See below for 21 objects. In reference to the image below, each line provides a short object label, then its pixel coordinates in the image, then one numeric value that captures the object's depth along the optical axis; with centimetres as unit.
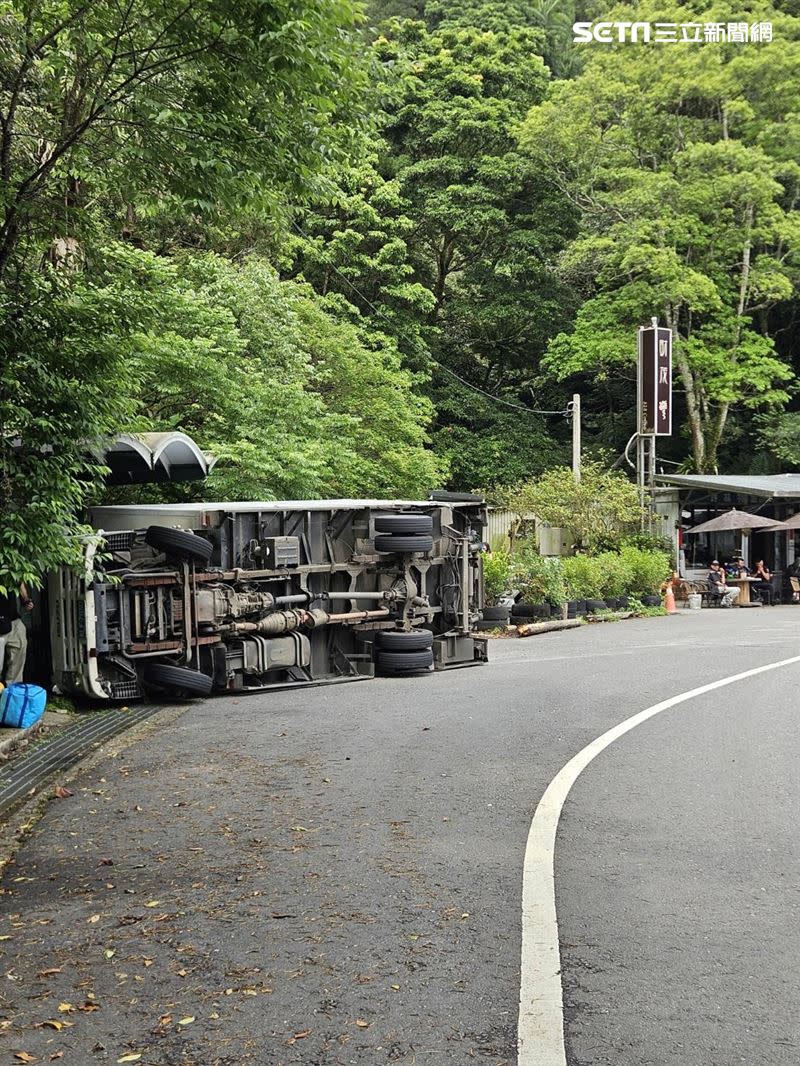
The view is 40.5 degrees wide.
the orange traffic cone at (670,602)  2883
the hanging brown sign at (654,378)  3403
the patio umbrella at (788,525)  3280
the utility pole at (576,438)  3127
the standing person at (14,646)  1149
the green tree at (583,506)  2962
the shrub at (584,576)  2619
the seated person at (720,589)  3164
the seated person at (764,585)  3300
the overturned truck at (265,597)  1228
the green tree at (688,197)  3762
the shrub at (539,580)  2438
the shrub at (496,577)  2402
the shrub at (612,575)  2695
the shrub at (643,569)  2800
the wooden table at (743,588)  3241
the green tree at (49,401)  884
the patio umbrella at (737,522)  3180
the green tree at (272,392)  1881
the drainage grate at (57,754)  830
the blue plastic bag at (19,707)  1055
